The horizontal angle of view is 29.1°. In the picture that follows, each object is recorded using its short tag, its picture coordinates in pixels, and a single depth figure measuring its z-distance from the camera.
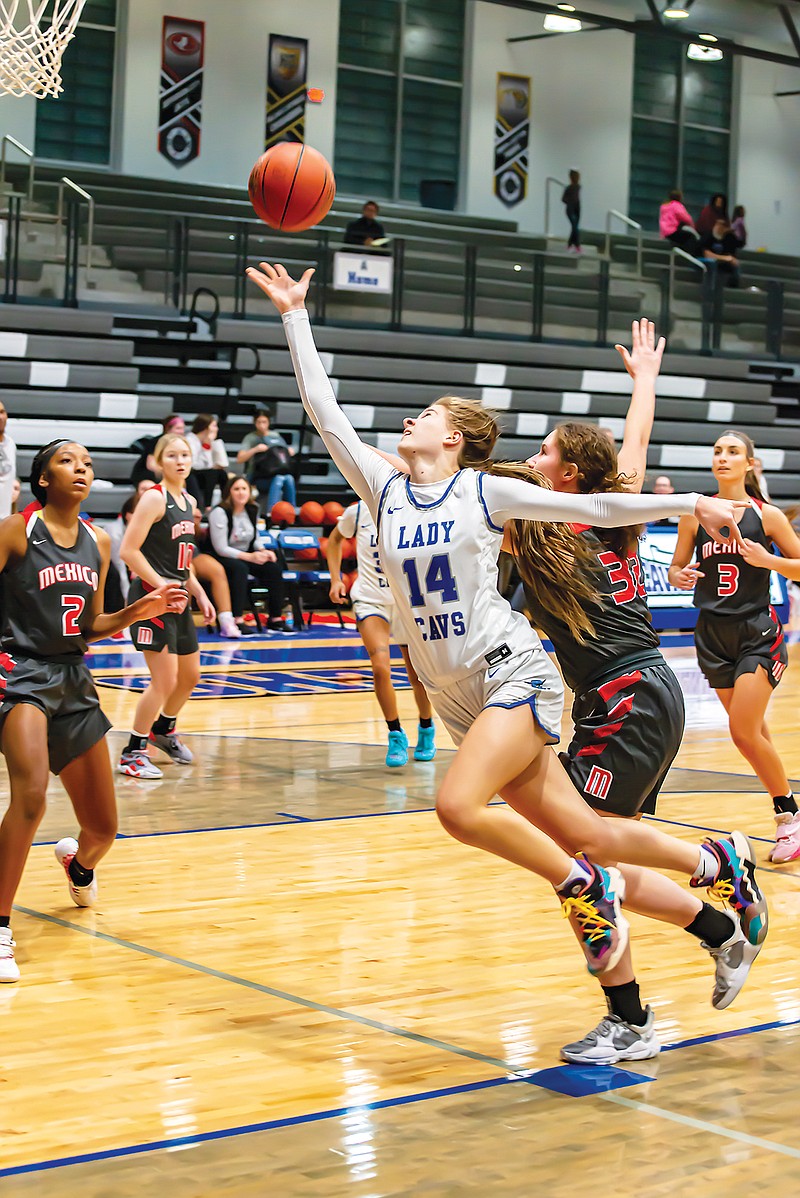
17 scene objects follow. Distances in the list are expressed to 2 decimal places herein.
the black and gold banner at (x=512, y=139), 23.00
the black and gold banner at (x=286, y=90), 20.98
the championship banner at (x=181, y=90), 20.02
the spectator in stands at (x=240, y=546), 13.73
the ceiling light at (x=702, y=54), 22.42
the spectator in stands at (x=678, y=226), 21.45
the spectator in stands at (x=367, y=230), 17.45
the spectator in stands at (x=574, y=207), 21.22
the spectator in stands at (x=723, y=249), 21.08
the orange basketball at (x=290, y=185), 5.65
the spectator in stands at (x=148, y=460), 13.30
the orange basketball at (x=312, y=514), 15.40
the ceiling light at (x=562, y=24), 20.45
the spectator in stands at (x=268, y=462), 15.12
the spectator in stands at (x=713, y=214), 22.16
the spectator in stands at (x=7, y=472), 12.33
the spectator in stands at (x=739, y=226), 22.68
